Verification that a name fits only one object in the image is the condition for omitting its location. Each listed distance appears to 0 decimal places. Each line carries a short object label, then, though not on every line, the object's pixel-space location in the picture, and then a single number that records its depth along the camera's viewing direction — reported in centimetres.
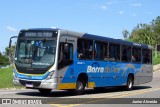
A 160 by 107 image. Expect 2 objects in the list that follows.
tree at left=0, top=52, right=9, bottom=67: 11494
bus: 1689
